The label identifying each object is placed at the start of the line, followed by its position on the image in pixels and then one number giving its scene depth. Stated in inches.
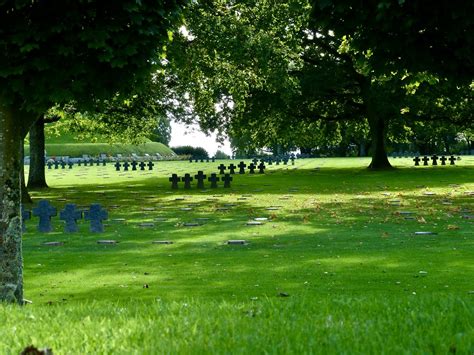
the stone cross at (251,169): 1769.9
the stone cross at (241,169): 1743.7
